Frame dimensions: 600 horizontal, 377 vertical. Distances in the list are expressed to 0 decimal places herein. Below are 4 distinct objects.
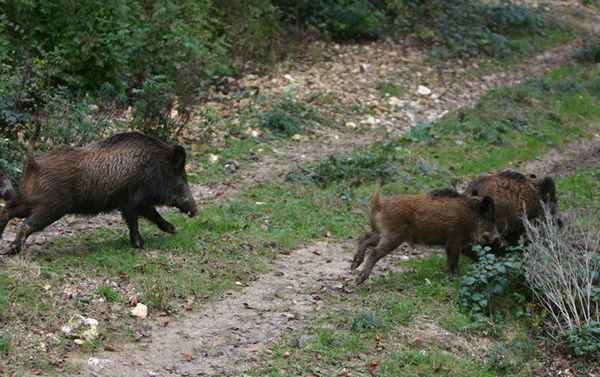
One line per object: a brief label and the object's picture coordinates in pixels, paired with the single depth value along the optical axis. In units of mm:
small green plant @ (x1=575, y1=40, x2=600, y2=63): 21942
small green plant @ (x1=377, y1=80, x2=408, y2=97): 17781
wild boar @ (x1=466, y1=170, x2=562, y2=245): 10586
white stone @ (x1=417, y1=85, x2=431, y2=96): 18219
